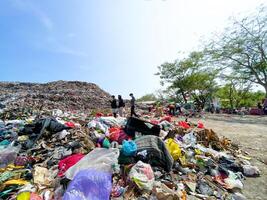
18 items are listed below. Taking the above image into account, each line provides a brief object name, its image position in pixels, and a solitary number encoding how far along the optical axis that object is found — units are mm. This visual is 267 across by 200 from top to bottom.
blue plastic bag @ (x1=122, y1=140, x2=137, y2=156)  2685
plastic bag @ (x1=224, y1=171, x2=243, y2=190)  2584
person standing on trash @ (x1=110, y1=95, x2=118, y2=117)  6908
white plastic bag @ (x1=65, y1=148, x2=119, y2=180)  2315
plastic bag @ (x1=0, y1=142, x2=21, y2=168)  2938
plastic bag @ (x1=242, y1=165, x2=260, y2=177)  2969
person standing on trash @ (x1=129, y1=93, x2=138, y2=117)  7057
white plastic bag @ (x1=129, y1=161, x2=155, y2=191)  2220
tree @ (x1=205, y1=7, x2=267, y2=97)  10069
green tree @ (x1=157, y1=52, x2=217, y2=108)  14715
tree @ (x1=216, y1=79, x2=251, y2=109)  16897
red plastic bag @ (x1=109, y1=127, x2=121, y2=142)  3402
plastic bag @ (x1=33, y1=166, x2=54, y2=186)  2409
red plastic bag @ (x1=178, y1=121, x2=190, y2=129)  4741
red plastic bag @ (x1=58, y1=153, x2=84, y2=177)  2526
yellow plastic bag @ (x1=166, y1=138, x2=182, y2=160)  2970
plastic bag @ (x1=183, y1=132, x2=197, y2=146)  3676
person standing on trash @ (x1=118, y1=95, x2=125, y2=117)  6977
